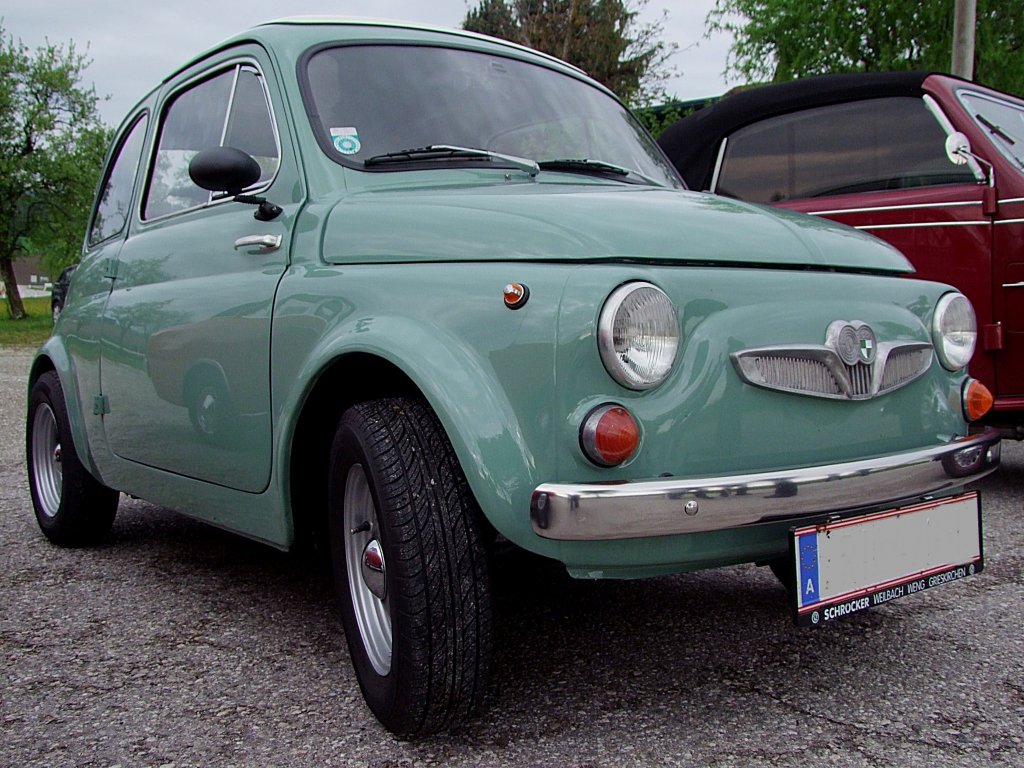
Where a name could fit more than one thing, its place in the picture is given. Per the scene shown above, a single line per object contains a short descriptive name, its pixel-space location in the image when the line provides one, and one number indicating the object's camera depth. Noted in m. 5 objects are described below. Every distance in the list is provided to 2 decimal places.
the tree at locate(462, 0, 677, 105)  27.19
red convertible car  4.57
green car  2.01
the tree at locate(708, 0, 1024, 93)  16.86
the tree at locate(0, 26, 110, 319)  33.81
